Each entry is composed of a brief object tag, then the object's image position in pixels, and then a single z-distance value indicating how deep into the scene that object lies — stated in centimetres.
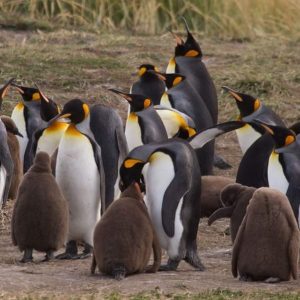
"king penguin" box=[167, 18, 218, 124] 2609
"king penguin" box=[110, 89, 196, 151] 2117
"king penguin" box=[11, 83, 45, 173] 2302
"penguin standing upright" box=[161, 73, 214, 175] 2433
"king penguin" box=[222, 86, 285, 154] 2292
